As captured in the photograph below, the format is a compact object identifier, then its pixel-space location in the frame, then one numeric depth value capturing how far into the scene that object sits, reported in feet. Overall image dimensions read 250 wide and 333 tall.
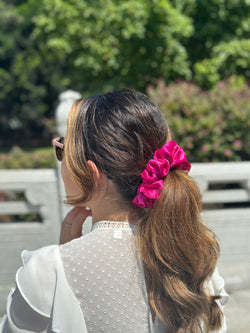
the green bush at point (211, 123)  13.79
